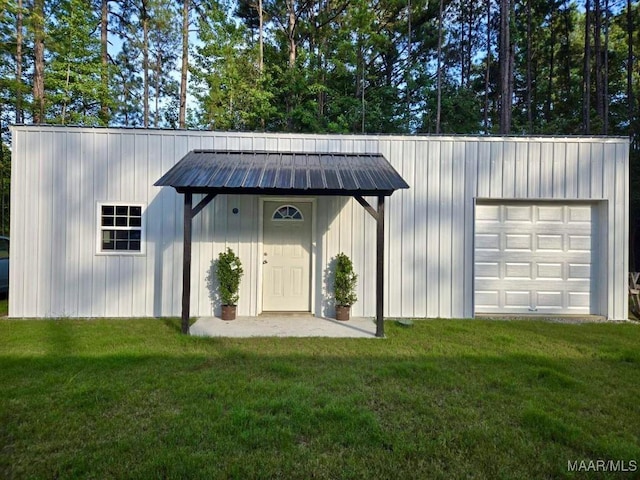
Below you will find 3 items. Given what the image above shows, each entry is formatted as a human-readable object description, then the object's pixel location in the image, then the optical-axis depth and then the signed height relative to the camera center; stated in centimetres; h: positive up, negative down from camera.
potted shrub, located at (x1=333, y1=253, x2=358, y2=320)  611 -82
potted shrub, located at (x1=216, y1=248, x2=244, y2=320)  599 -72
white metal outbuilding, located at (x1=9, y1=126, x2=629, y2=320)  623 +21
